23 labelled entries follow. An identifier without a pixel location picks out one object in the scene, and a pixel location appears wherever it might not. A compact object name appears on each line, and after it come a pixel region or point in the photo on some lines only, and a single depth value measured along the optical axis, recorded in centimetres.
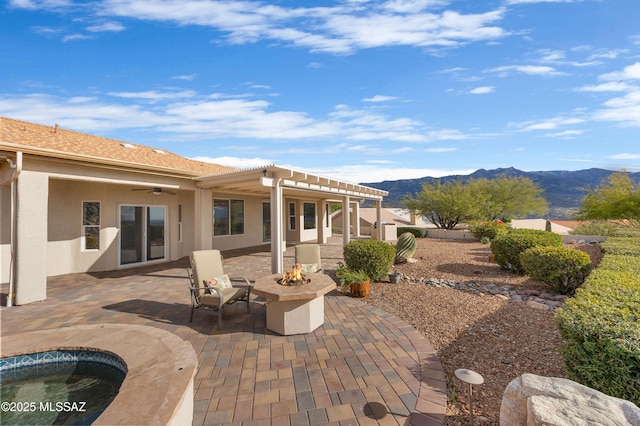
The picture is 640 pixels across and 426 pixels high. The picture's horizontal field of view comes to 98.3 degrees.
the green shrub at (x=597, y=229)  1679
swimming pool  271
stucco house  601
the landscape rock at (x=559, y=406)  176
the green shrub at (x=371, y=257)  748
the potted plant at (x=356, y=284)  640
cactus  1030
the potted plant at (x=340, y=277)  677
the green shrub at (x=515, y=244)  853
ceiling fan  967
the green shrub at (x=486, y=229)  1703
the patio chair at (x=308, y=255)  711
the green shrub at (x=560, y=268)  646
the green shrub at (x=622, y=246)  694
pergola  784
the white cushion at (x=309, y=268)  679
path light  241
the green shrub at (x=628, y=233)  1083
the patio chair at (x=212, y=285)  491
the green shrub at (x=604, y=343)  224
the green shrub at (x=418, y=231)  2119
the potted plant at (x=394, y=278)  761
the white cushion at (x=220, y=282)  523
